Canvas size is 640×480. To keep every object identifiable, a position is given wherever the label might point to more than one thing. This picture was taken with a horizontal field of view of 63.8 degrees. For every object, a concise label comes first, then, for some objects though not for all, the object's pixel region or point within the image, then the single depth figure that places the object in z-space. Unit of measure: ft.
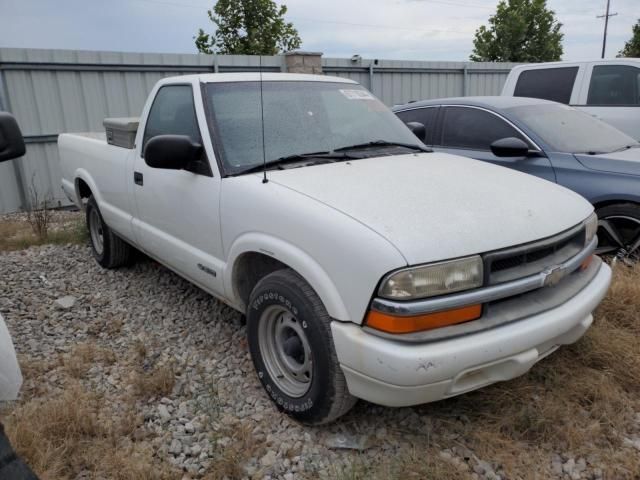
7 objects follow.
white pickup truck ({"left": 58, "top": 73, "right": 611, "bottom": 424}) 6.97
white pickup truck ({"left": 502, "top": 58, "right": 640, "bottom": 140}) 21.88
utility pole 126.27
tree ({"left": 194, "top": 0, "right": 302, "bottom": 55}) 50.55
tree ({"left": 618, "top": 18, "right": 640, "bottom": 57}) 87.81
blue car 13.79
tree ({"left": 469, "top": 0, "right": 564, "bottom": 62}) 70.33
